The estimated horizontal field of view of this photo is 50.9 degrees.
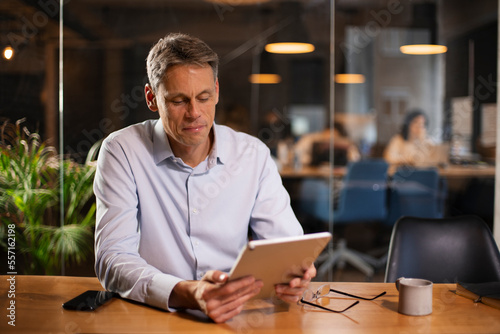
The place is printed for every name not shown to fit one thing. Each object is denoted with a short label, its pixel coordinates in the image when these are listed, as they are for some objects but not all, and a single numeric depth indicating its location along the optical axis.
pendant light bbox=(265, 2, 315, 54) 4.30
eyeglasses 1.63
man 1.82
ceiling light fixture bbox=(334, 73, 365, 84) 4.37
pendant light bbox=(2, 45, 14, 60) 3.69
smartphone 1.54
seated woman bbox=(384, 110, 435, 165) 4.44
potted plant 3.43
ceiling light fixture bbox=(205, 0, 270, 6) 4.17
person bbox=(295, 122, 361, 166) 4.43
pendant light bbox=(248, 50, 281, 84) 4.27
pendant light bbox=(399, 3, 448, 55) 4.37
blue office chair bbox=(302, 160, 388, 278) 4.46
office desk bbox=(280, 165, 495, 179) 4.42
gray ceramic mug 1.53
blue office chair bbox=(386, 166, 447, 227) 4.48
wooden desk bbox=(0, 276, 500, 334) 1.41
